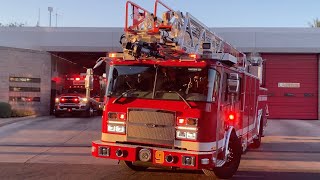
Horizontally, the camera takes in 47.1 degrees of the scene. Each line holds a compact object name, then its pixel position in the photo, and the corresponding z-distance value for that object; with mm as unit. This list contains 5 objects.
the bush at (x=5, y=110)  15974
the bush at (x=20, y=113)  17004
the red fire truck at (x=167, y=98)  5864
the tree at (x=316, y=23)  42078
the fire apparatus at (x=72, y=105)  18395
